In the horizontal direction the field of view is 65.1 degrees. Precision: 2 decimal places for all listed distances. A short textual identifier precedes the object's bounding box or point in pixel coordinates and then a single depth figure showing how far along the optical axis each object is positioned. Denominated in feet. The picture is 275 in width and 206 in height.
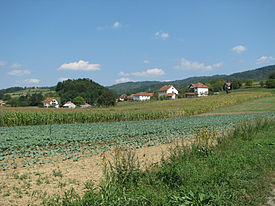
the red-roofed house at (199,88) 392.27
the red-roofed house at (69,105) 317.30
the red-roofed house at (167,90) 427.74
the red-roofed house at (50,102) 302.19
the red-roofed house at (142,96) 485.15
